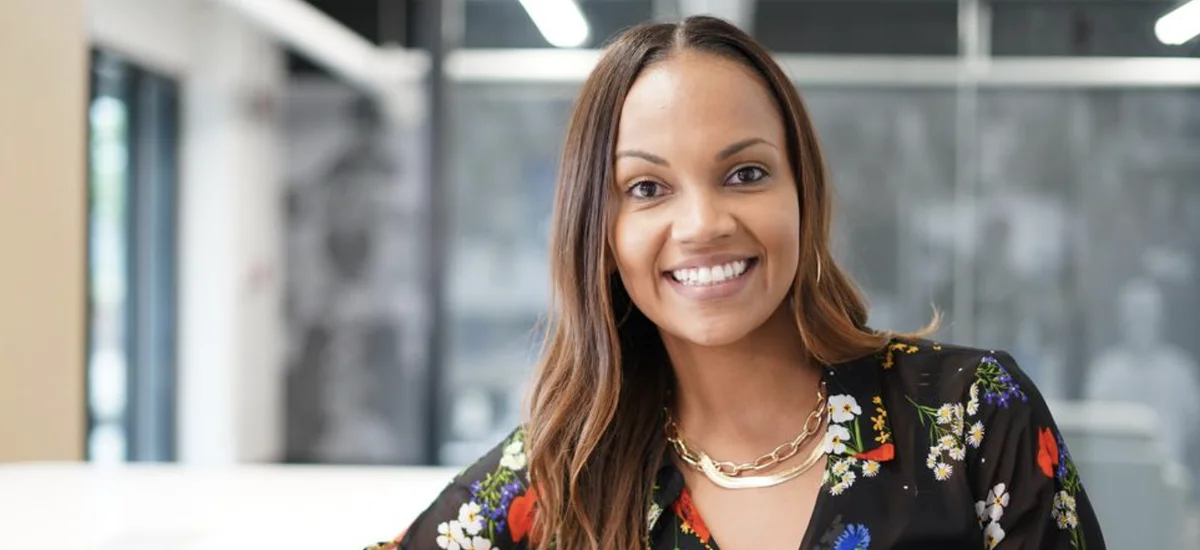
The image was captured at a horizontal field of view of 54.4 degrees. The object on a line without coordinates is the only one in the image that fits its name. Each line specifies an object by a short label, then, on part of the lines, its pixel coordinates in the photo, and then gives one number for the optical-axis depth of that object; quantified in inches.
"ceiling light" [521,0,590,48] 158.7
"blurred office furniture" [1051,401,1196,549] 130.3
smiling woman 49.9
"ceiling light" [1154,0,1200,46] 133.5
